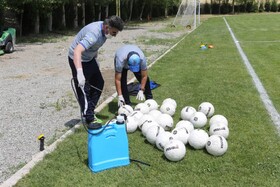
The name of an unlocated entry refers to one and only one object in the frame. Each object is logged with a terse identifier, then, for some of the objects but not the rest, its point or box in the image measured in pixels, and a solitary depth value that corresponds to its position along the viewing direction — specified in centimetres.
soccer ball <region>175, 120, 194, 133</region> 601
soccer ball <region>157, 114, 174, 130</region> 629
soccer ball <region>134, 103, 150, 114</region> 688
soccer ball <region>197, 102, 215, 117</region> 702
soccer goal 3458
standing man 547
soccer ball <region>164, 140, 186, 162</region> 516
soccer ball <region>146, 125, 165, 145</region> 575
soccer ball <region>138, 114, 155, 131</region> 625
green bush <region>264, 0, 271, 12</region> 6619
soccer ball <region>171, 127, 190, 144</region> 564
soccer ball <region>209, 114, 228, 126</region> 629
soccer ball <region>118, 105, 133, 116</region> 685
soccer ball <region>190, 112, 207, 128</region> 647
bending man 719
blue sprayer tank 486
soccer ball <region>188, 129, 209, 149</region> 552
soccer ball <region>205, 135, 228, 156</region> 532
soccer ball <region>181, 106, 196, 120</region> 678
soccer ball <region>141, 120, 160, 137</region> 604
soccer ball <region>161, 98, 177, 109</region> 735
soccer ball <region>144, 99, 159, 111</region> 719
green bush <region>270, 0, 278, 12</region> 6556
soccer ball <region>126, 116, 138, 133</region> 626
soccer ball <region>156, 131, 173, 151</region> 551
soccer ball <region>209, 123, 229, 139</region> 586
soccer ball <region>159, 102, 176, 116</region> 705
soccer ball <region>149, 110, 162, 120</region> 662
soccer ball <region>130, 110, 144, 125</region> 640
